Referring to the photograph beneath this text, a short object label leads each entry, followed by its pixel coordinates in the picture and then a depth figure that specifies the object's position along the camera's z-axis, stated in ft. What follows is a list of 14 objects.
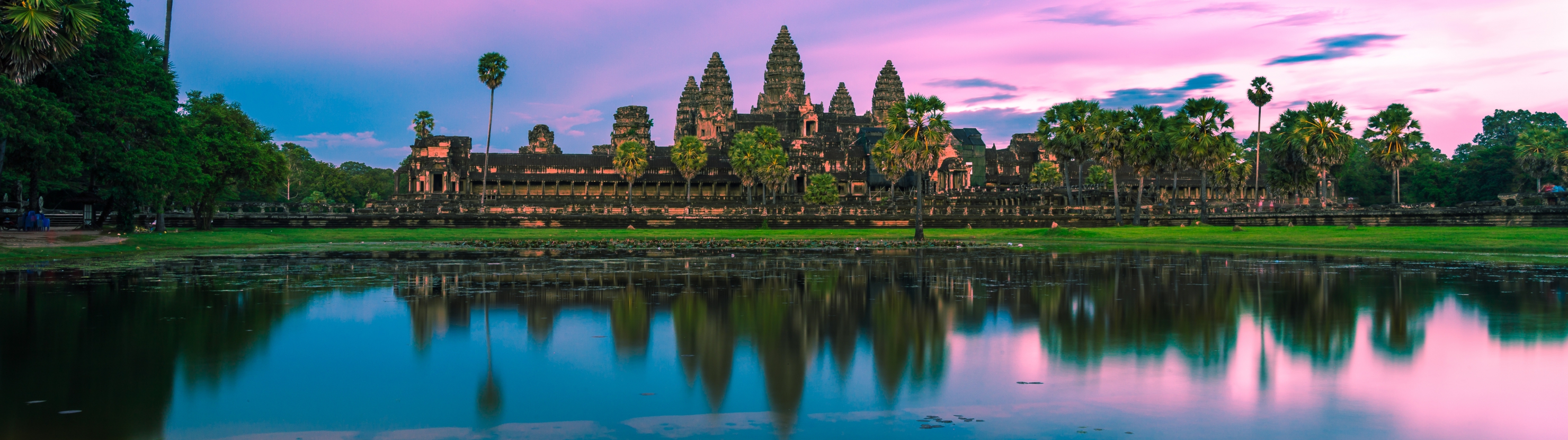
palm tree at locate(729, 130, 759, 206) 308.40
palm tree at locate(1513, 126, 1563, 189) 262.67
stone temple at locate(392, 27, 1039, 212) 363.76
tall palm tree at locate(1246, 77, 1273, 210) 236.43
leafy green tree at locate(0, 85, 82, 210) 92.84
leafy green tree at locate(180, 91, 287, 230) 152.15
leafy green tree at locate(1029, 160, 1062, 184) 379.76
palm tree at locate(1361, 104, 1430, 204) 251.39
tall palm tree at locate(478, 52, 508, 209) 261.44
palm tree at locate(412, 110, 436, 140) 367.66
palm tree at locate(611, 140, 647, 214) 313.32
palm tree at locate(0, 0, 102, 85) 73.36
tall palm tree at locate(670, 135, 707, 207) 320.91
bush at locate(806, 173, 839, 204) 320.91
